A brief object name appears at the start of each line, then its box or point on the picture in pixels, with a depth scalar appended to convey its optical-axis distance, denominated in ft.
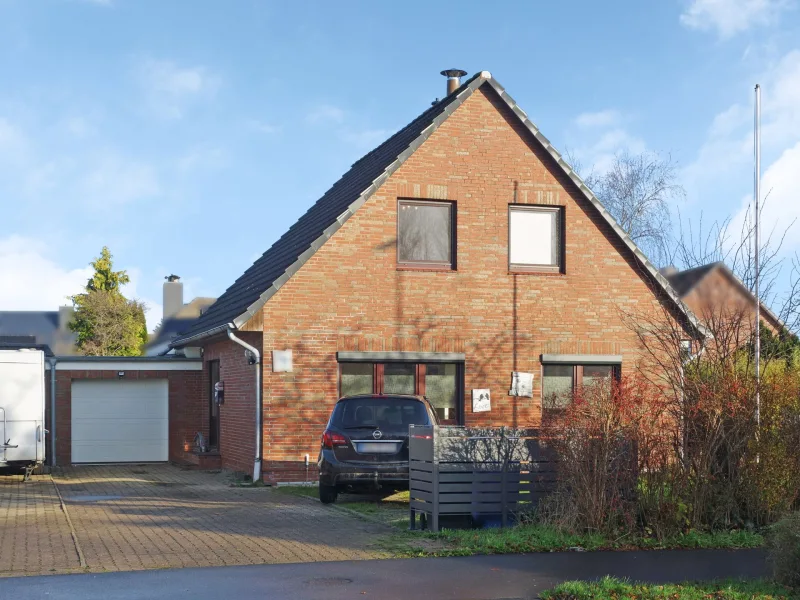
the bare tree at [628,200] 139.23
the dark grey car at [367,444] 50.11
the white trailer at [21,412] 69.10
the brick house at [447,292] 63.05
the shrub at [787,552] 30.58
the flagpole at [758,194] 42.62
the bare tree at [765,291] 50.80
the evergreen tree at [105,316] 151.94
